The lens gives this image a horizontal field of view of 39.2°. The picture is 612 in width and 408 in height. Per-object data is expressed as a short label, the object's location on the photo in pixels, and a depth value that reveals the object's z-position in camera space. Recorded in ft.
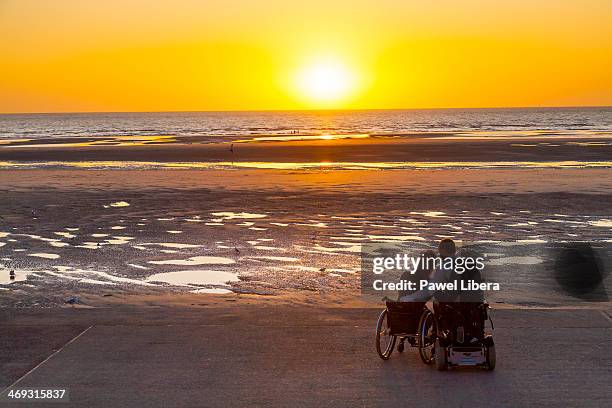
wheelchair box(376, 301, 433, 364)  30.63
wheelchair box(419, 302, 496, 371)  28.94
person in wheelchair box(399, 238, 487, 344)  29.09
